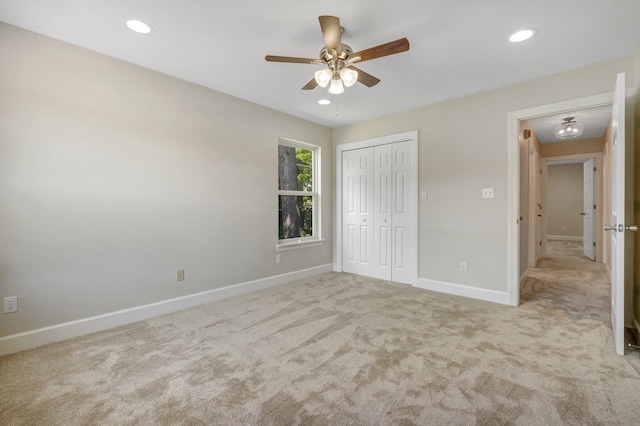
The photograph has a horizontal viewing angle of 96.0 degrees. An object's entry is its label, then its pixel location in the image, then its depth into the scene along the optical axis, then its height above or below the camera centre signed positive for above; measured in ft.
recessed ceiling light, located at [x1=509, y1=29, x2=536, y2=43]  7.36 +4.61
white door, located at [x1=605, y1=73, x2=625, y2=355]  6.93 -0.13
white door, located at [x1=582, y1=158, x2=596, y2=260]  19.74 +0.00
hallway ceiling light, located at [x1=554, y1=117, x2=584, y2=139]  14.06 +4.10
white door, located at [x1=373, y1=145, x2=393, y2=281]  14.35 +0.14
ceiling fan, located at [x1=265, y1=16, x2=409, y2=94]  6.21 +3.72
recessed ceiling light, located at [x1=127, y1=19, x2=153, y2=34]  7.13 +4.77
